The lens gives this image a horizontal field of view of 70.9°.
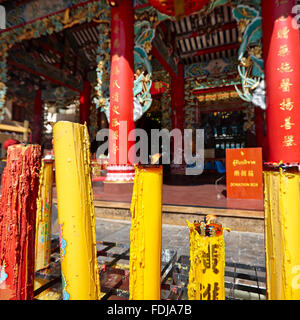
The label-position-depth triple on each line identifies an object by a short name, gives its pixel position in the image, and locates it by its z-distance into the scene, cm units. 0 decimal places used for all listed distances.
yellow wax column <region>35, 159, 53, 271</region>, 129
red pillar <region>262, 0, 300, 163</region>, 318
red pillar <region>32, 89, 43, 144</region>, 1065
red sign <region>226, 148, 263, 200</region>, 305
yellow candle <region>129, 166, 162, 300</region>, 71
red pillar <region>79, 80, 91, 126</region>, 974
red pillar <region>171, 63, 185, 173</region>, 882
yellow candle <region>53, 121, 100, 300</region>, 64
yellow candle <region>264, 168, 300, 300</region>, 62
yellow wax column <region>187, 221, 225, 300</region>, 68
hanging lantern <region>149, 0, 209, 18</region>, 340
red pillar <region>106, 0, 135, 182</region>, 425
